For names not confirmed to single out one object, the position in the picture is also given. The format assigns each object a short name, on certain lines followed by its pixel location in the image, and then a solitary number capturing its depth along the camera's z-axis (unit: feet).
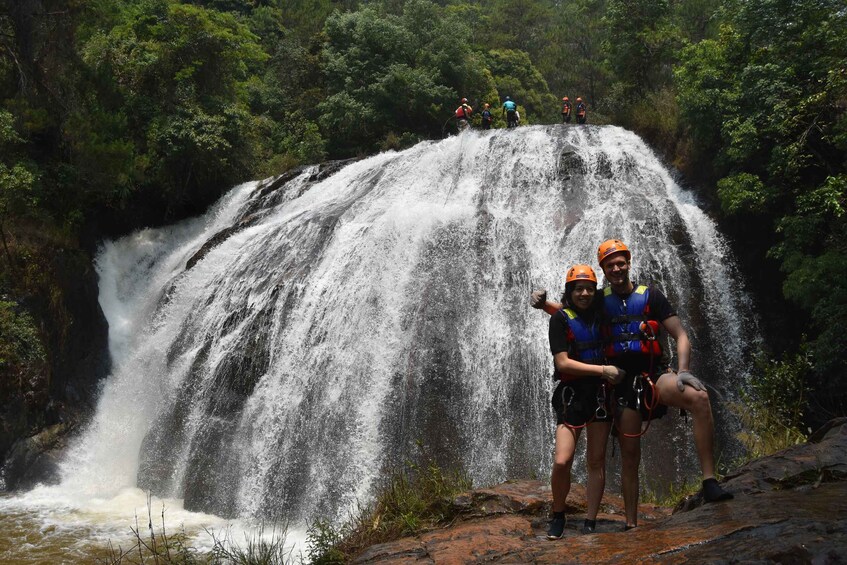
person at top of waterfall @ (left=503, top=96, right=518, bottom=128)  63.81
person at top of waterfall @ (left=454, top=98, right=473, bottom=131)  64.28
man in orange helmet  12.64
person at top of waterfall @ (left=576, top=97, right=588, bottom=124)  66.49
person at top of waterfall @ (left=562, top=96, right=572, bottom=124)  67.10
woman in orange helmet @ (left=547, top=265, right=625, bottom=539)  12.85
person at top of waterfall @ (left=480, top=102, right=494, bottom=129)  66.08
